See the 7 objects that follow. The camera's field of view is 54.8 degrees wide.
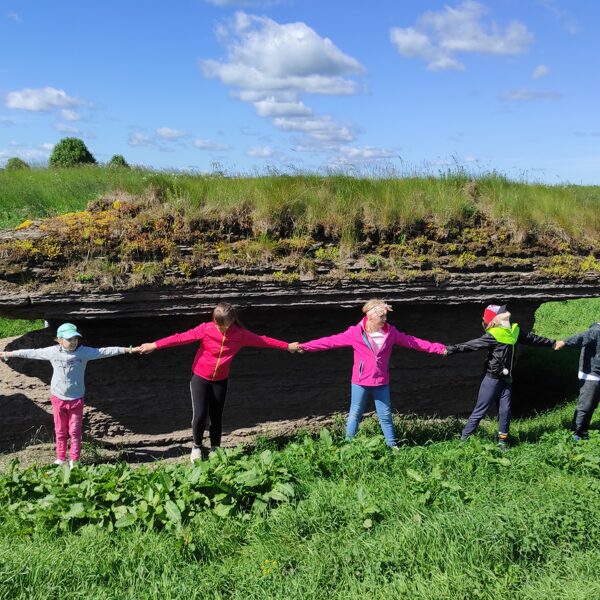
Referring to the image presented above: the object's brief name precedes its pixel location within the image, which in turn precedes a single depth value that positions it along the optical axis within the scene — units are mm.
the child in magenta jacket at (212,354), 6434
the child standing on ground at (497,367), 6754
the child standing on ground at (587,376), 7027
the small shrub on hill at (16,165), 12020
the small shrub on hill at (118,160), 11516
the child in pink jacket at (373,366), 6477
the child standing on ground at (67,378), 6266
